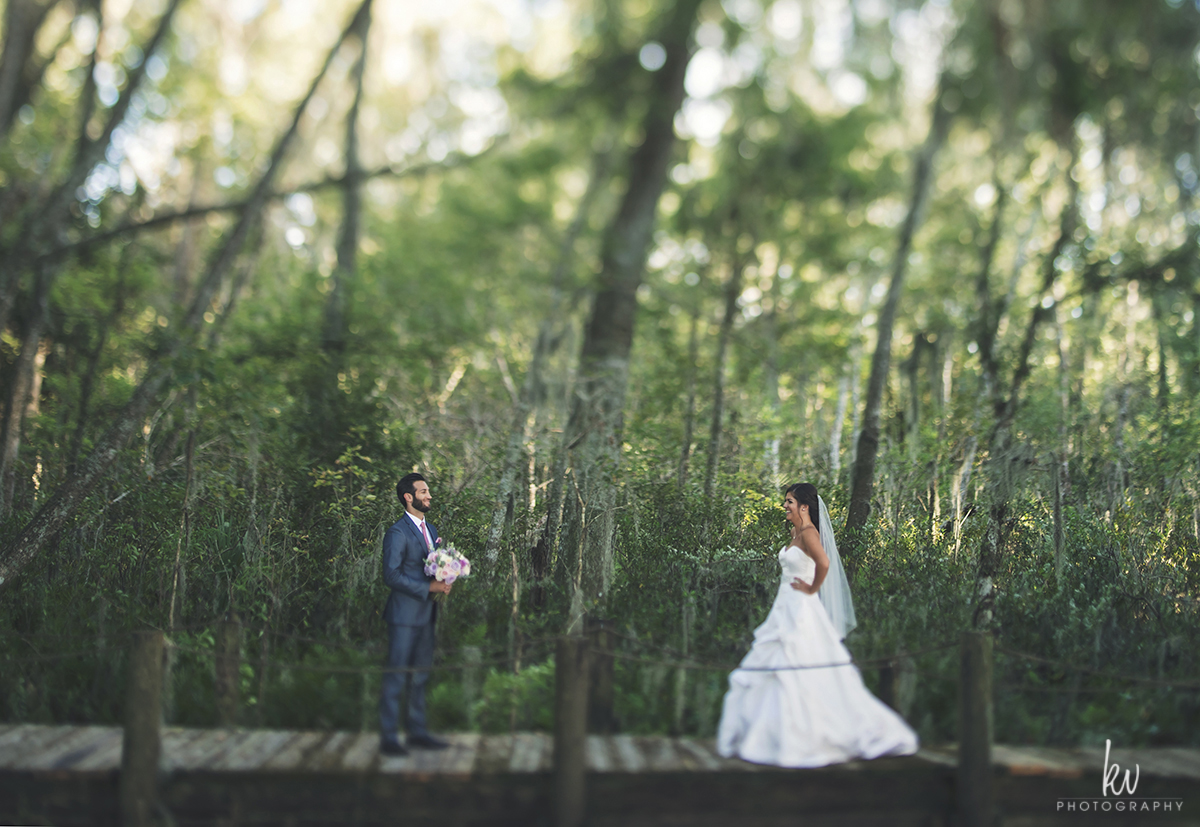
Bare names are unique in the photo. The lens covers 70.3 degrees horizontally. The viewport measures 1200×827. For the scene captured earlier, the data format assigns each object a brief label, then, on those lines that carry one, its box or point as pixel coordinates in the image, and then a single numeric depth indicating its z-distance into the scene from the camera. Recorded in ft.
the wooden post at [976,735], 15.47
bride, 16.39
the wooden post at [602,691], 18.45
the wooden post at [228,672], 18.19
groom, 16.56
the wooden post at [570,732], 15.08
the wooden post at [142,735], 14.89
